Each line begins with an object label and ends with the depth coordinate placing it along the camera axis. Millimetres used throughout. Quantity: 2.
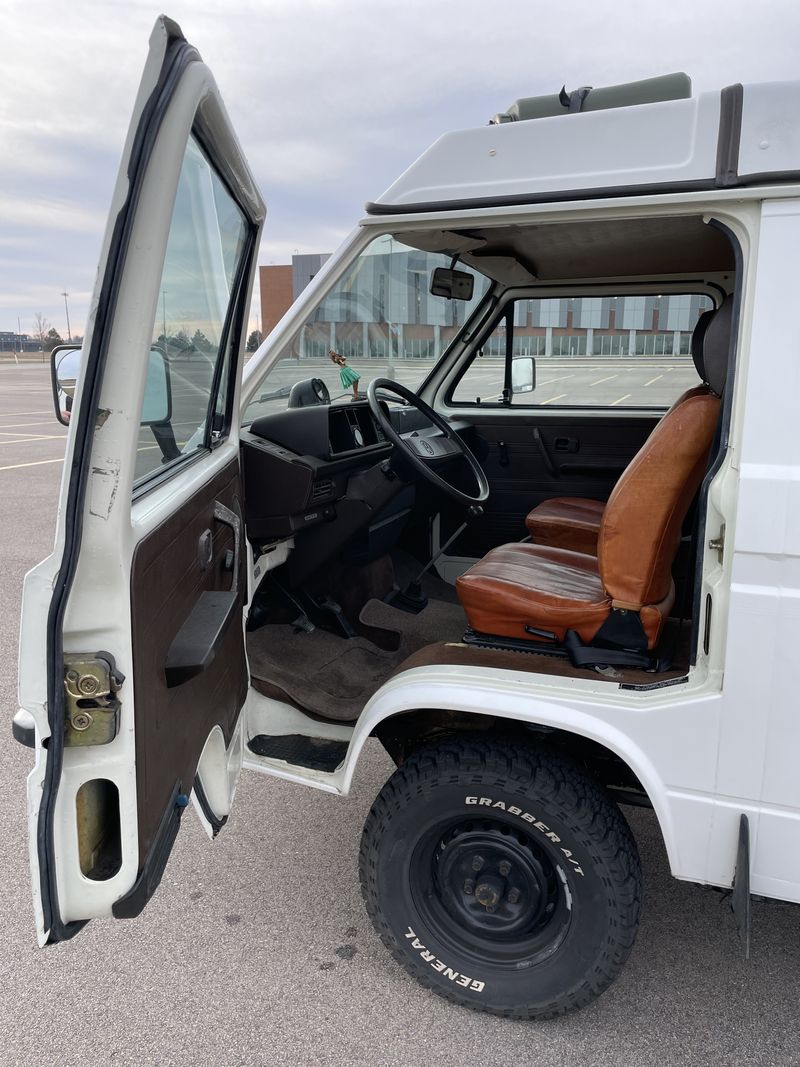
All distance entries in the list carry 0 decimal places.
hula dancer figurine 3016
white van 1475
